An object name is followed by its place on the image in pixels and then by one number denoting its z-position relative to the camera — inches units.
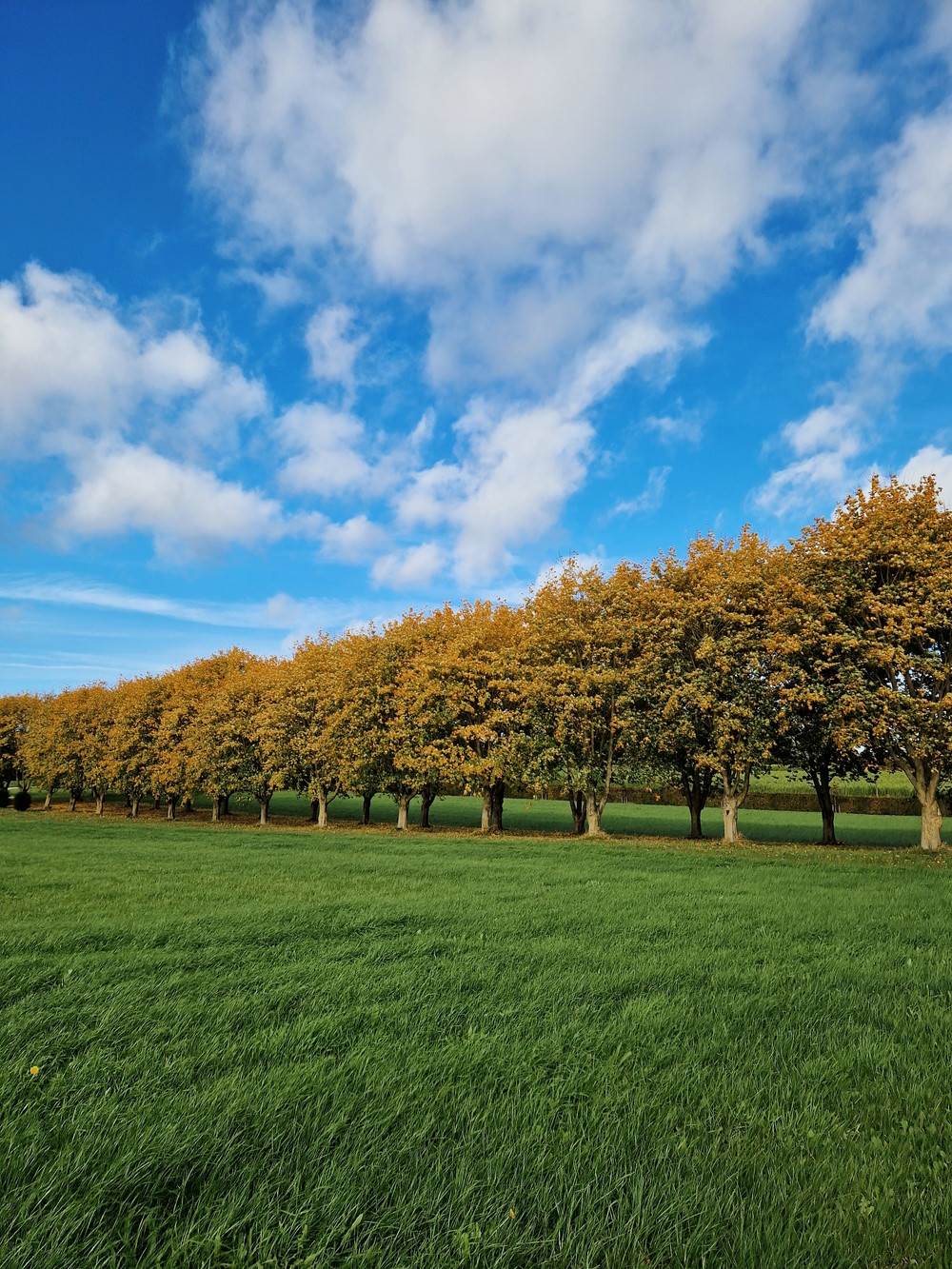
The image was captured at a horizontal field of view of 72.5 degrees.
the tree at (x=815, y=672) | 997.2
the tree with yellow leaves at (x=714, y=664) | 1111.6
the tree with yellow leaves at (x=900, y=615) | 966.4
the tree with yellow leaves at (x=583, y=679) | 1269.7
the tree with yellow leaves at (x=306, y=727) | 1669.5
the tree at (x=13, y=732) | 2869.1
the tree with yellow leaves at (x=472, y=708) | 1369.3
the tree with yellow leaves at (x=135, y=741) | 2204.7
